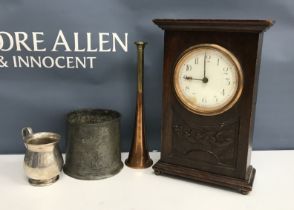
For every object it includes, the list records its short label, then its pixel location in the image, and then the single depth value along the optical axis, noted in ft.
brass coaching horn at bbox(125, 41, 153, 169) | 2.96
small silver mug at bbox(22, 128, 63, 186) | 2.58
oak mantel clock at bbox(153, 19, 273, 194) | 2.42
